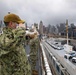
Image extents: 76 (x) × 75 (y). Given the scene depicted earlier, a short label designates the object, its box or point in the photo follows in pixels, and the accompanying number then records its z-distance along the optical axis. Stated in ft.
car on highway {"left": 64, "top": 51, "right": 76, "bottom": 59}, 34.93
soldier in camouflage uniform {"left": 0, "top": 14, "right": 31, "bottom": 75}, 4.02
